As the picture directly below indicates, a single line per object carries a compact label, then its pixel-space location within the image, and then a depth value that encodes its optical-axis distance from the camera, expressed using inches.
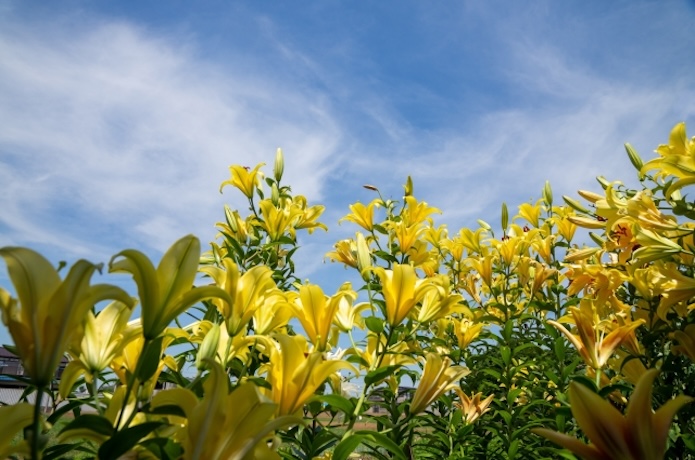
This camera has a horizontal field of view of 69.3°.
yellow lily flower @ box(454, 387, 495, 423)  78.5
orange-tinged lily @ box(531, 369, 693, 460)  25.8
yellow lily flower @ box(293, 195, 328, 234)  87.7
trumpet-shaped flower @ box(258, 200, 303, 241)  79.0
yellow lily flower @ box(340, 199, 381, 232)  83.0
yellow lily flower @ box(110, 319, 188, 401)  33.0
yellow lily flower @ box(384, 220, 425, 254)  75.8
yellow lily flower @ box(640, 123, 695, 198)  53.2
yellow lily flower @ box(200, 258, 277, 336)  37.9
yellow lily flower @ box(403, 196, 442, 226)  77.9
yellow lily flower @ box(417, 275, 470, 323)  51.1
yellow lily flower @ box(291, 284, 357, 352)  41.0
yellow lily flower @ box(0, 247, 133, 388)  23.2
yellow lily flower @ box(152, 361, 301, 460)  23.4
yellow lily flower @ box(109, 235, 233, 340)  25.3
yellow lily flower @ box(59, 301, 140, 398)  30.7
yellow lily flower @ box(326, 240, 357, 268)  84.4
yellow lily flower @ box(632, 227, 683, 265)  58.1
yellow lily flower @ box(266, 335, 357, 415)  31.7
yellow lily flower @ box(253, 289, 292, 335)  40.9
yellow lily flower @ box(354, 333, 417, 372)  47.0
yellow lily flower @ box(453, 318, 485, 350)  85.0
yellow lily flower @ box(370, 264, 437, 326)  44.1
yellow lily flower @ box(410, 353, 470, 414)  42.6
